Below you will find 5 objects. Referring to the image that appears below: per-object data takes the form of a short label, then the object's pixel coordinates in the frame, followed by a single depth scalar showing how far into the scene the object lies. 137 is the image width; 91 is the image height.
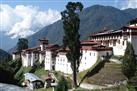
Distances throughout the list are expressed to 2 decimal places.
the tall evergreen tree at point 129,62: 39.58
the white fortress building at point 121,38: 46.08
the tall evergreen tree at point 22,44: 90.36
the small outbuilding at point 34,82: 56.22
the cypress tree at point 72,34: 46.12
